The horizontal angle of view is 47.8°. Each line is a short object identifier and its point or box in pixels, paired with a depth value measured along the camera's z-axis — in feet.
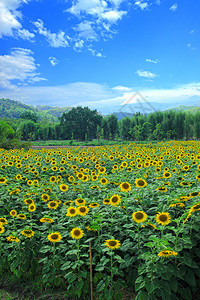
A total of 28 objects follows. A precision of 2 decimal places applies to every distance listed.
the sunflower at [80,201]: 9.15
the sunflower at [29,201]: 10.24
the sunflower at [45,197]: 10.86
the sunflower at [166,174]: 12.66
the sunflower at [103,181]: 12.65
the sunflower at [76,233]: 7.43
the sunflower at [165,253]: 6.01
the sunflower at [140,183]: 10.04
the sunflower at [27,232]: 8.27
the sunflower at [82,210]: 8.49
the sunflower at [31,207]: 9.73
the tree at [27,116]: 237.57
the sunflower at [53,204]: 10.12
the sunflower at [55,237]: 7.53
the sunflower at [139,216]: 7.28
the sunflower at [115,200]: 8.58
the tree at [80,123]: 149.89
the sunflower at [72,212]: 8.50
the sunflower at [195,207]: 7.02
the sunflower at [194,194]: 8.54
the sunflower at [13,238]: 8.17
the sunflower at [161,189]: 10.27
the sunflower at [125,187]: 9.51
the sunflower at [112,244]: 6.77
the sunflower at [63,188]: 11.92
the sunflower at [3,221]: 8.70
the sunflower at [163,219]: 7.22
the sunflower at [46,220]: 8.80
